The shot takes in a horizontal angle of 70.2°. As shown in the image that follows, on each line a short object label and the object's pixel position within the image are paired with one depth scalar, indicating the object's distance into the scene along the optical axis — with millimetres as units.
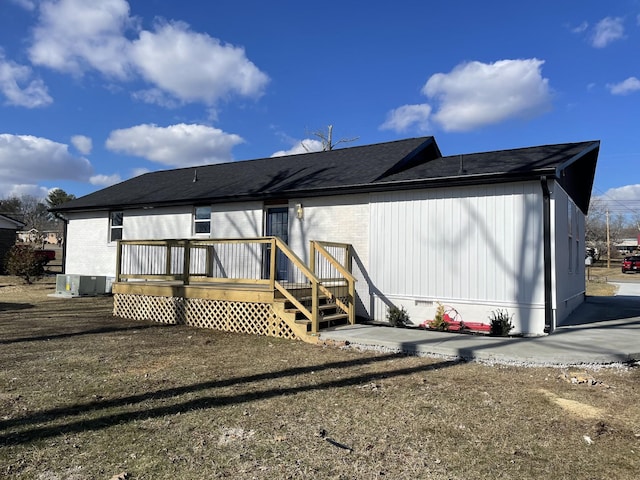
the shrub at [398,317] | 8844
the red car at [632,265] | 37844
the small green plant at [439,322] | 8336
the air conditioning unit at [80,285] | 13875
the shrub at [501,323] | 7688
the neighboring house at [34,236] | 46506
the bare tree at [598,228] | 54906
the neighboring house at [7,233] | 26656
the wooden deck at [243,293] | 7984
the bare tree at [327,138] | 38375
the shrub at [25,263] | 17672
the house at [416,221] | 7887
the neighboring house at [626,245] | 66562
